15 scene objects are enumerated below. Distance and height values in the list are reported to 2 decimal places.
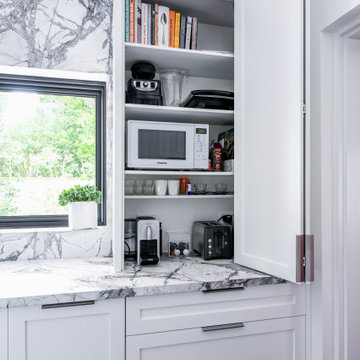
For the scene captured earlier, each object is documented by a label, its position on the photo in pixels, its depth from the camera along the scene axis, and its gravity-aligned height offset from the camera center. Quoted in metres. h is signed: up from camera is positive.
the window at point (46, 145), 1.97 +0.23
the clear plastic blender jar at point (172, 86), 1.82 +0.55
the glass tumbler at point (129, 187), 1.89 -0.04
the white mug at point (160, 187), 1.78 -0.04
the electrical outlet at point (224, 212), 2.13 -0.22
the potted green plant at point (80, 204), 1.89 -0.14
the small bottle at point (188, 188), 1.85 -0.05
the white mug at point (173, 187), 1.81 -0.04
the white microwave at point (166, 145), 1.64 +0.19
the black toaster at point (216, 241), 1.80 -0.35
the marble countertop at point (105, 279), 1.23 -0.45
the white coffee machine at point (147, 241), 1.67 -0.33
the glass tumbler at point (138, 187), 1.88 -0.04
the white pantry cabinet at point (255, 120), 1.30 +0.29
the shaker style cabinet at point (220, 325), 1.33 -0.64
